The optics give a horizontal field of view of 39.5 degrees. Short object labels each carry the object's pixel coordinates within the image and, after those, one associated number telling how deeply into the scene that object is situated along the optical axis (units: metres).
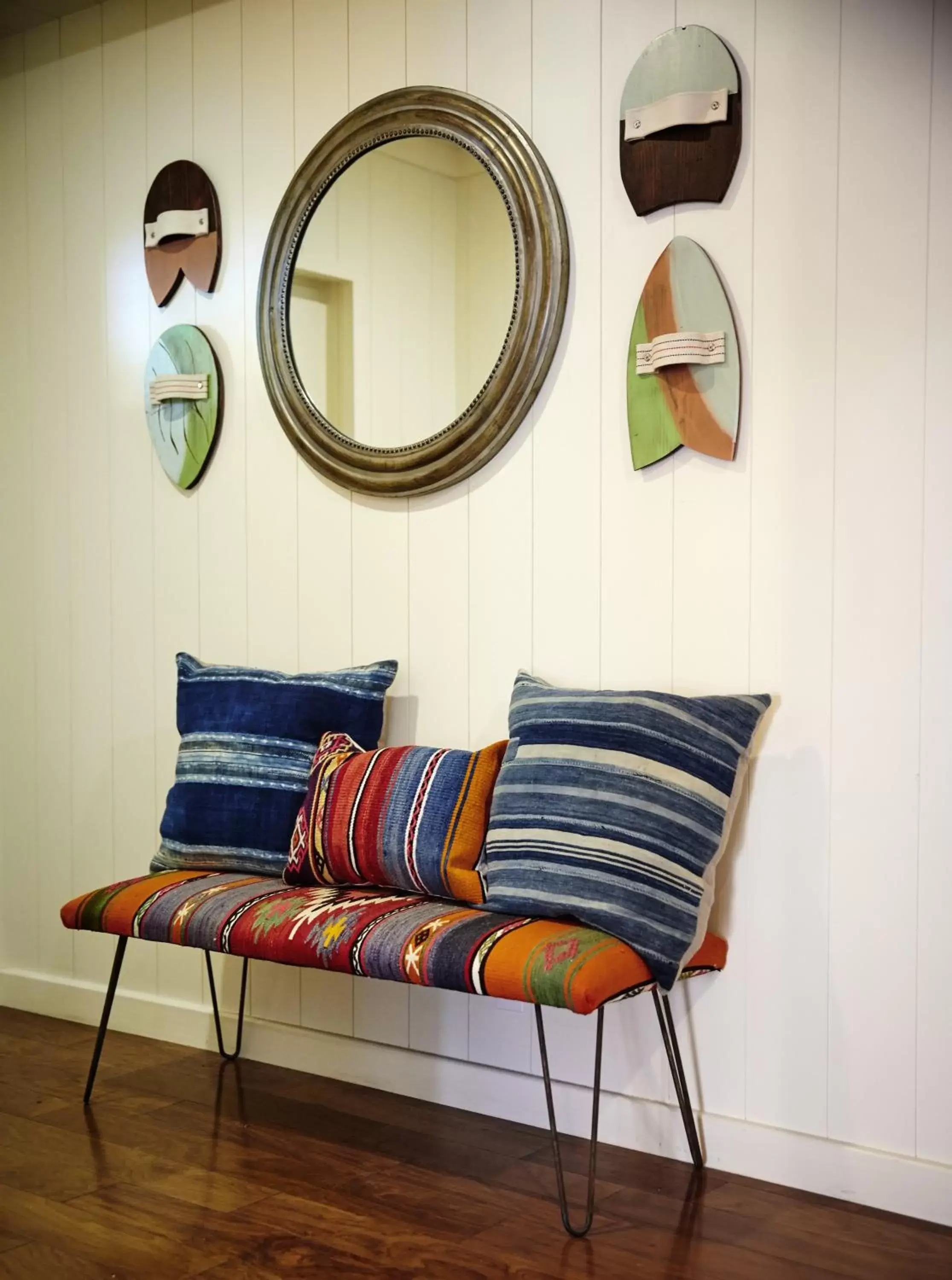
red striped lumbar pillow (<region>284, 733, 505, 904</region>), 2.50
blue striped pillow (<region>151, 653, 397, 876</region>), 2.82
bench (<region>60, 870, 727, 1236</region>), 2.11
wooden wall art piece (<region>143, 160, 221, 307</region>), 3.28
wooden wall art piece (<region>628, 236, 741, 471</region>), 2.48
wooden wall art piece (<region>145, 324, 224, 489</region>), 3.29
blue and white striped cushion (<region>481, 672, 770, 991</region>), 2.25
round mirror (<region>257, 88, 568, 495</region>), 2.73
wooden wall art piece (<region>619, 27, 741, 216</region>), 2.47
